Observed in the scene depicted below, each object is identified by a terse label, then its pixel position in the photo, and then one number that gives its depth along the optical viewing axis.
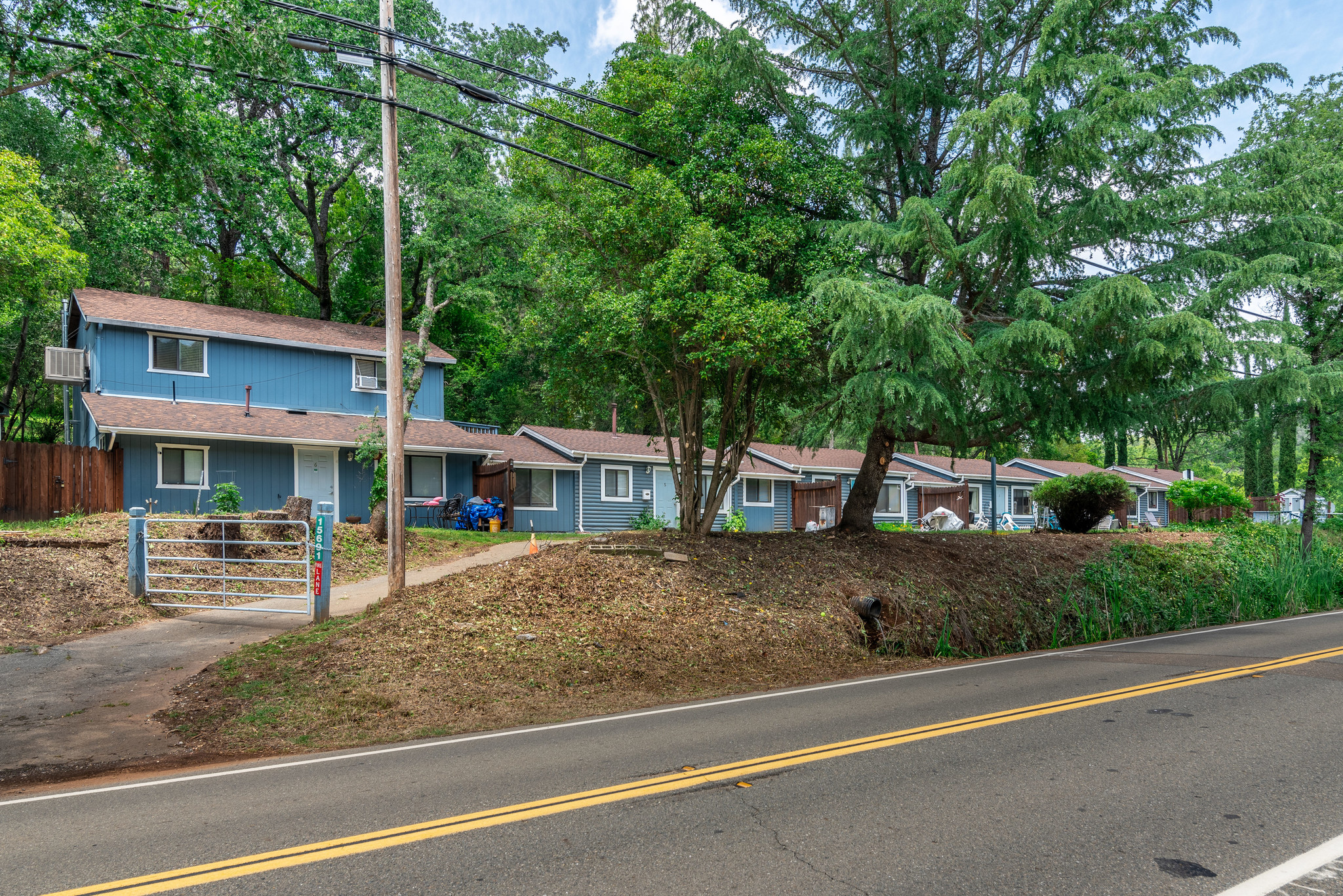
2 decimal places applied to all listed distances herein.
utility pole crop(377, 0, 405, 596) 11.32
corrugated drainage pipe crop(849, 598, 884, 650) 11.95
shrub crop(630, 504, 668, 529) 27.58
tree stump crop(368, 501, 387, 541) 18.75
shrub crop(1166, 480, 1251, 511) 25.19
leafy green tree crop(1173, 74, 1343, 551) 11.35
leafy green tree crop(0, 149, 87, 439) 22.42
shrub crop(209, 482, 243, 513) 18.03
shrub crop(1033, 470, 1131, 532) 23.45
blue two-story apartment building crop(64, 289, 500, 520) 21.33
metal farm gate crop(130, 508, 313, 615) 12.42
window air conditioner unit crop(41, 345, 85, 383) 22.70
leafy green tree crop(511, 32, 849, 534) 11.55
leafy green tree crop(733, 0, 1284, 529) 10.69
